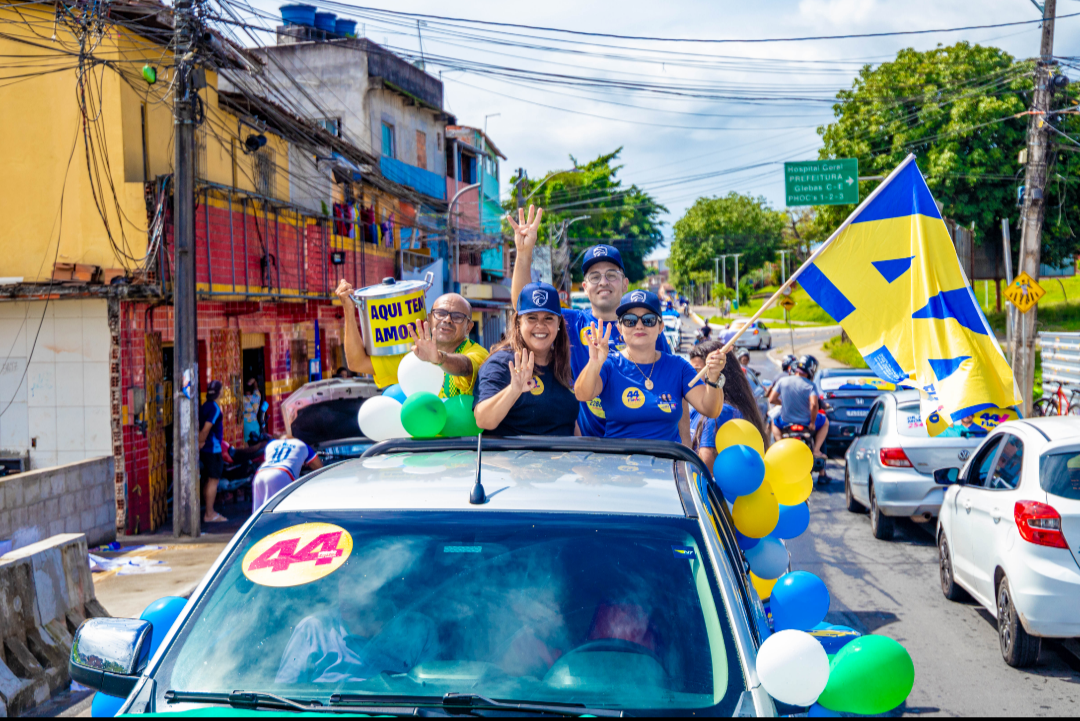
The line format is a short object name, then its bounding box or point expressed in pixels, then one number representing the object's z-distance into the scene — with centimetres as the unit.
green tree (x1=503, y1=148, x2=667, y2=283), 6050
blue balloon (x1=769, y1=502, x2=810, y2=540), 487
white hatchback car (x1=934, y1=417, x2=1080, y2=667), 539
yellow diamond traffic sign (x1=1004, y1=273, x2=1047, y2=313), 1584
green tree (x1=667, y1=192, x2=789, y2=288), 9719
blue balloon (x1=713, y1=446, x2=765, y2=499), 414
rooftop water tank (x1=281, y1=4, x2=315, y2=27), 2922
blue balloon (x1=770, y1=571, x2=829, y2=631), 357
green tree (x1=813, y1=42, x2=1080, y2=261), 3262
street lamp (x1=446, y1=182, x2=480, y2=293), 2353
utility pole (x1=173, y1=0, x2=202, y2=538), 1123
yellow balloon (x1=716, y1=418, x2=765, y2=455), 465
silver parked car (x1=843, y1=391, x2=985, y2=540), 915
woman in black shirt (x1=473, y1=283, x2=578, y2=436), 421
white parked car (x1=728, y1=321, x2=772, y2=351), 4850
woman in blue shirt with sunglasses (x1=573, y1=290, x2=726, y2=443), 433
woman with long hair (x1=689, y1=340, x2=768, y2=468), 556
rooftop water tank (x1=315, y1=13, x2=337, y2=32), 2969
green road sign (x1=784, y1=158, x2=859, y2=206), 2436
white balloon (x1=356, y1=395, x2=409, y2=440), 450
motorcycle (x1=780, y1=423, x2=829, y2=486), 1284
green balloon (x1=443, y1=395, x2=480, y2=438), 435
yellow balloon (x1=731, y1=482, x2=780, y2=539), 430
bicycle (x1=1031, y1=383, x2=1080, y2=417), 1497
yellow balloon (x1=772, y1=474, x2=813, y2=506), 452
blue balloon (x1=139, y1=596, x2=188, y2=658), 348
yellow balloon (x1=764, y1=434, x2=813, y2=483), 450
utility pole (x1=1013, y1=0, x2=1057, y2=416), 1653
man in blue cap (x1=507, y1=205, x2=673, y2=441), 509
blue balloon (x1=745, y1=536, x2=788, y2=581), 454
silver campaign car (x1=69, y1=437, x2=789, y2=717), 237
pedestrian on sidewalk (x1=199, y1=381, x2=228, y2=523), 1245
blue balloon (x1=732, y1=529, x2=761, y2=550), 440
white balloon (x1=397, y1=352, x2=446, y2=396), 492
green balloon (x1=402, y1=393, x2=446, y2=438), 398
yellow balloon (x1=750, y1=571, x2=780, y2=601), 459
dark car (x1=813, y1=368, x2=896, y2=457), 1488
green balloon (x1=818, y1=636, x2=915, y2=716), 271
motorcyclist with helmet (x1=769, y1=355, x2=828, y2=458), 1274
